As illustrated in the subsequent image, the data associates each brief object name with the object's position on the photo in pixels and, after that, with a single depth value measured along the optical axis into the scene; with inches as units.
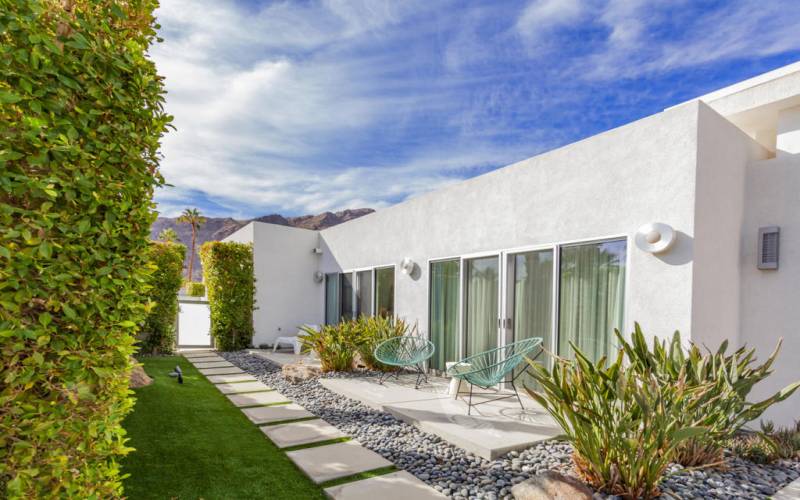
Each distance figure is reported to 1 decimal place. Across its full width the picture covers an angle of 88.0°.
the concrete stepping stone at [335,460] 153.3
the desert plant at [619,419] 122.6
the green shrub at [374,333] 333.7
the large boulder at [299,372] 316.8
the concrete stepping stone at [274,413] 218.7
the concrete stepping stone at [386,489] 136.0
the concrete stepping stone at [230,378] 313.7
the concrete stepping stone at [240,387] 283.0
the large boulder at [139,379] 266.1
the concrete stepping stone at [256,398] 251.1
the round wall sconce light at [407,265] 355.9
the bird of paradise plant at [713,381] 143.8
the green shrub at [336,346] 326.6
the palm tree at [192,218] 1453.0
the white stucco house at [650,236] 187.3
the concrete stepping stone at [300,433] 185.9
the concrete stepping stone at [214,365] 380.8
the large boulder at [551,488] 121.7
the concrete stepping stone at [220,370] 346.5
